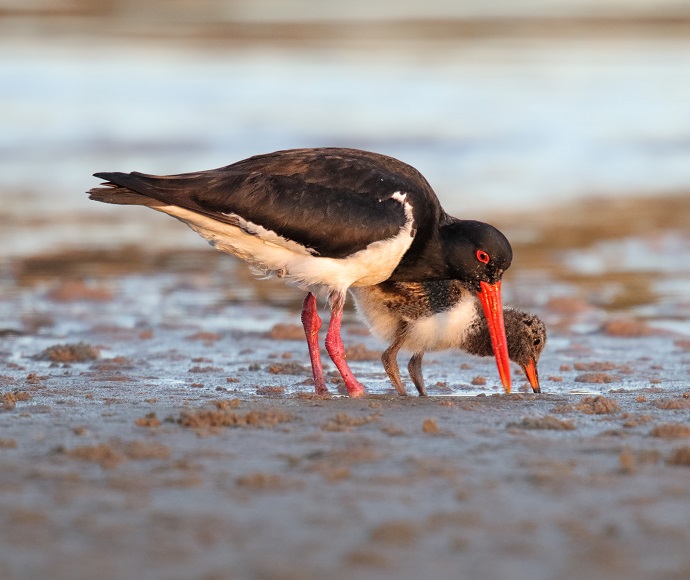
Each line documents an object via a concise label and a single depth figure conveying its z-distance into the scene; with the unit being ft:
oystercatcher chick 46.57
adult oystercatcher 45.03
